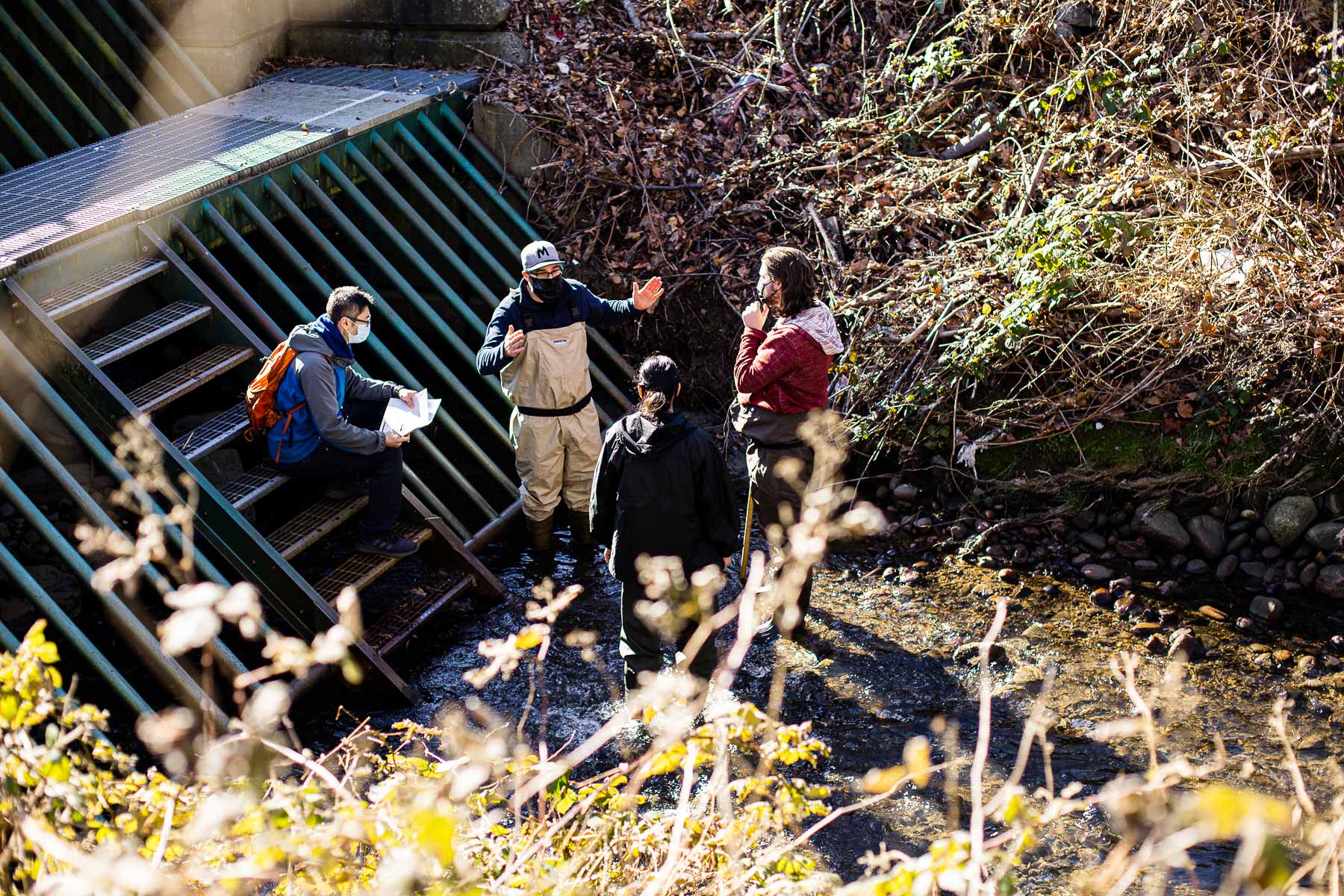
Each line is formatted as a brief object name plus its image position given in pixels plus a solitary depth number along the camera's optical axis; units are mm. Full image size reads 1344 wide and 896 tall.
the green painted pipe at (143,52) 9094
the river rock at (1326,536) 6219
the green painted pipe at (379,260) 7543
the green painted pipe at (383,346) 7074
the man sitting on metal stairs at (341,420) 5699
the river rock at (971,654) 5879
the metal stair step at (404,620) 5898
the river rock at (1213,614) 6062
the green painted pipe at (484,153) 8844
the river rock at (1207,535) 6492
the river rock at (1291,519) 6352
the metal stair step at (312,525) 5883
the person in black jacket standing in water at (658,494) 5102
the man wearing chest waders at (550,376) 6477
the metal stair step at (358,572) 5996
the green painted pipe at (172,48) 9305
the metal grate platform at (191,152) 6441
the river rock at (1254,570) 6328
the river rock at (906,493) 7156
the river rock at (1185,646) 5746
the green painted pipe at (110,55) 8852
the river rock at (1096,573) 6414
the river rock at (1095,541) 6617
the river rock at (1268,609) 5980
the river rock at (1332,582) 6082
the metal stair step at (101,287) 5777
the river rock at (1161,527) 6520
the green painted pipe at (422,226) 7984
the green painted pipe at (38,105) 8086
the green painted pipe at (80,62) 8523
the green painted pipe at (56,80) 8328
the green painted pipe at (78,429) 5301
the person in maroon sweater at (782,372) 5672
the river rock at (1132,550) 6543
